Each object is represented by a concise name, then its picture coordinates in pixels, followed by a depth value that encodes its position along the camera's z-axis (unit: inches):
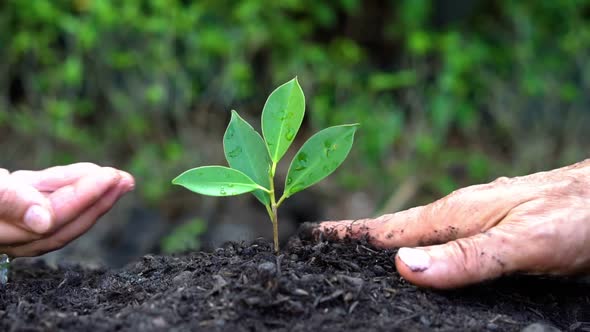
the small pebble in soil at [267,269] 18.3
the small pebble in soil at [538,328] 17.9
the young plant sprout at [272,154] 19.5
